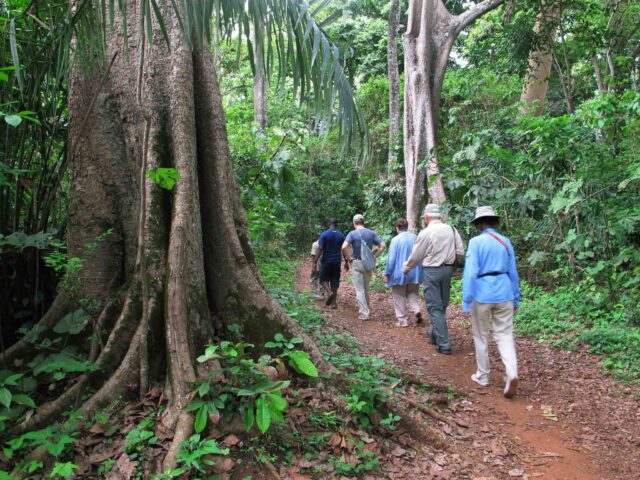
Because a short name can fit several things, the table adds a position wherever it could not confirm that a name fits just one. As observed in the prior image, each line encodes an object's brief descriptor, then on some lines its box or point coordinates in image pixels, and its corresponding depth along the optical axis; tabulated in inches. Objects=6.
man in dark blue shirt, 350.3
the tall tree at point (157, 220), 126.3
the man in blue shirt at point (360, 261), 324.5
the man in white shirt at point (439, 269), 244.5
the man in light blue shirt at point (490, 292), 191.8
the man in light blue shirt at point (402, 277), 297.6
